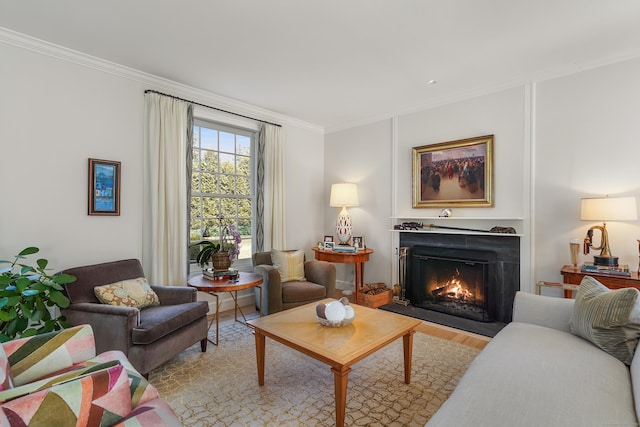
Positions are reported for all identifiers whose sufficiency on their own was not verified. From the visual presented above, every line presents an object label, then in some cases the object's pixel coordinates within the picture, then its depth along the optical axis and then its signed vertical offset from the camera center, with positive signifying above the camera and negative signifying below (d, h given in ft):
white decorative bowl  7.27 -2.49
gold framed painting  12.11 +1.63
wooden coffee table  5.82 -2.62
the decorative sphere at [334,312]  7.24 -2.23
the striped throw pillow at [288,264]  12.64 -2.05
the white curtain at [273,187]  14.60 +1.18
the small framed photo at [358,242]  15.03 -1.34
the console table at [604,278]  8.51 -1.75
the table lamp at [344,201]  15.06 +0.58
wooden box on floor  13.33 -3.48
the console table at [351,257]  13.98 -1.95
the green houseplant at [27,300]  6.76 -1.95
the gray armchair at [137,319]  7.34 -2.64
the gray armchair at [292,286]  11.20 -2.72
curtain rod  11.07 +4.17
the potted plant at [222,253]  10.64 -1.36
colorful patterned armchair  2.85 -1.88
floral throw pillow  8.30 -2.19
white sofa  4.05 -2.52
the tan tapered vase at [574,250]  9.80 -1.08
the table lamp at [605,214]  8.61 +0.03
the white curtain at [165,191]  11.01 +0.73
